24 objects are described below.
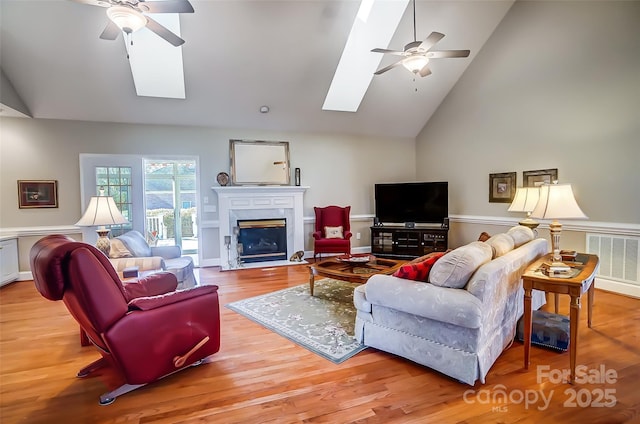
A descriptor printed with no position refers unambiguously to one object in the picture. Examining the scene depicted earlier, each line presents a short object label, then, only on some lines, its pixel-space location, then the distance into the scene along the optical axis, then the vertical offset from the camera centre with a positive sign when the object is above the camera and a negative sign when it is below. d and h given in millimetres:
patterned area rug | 2920 -1239
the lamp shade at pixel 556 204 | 2809 -37
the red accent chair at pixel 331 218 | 6582 -324
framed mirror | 6344 +788
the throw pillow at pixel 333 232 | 6445 -586
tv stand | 6422 -794
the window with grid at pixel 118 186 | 5668 +312
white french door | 5621 +222
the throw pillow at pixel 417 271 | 2609 -553
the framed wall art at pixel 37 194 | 5254 +174
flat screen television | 6492 -17
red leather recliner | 1982 -761
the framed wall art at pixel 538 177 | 4852 +350
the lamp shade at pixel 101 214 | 3512 -103
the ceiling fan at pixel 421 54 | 3764 +1767
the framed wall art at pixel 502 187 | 5477 +225
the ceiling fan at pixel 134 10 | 2814 +1694
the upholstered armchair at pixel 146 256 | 3797 -659
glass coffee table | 3594 -800
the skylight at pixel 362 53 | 5055 +2570
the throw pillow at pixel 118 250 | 3949 -556
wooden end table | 2275 -612
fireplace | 6168 -169
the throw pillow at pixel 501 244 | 2796 -384
